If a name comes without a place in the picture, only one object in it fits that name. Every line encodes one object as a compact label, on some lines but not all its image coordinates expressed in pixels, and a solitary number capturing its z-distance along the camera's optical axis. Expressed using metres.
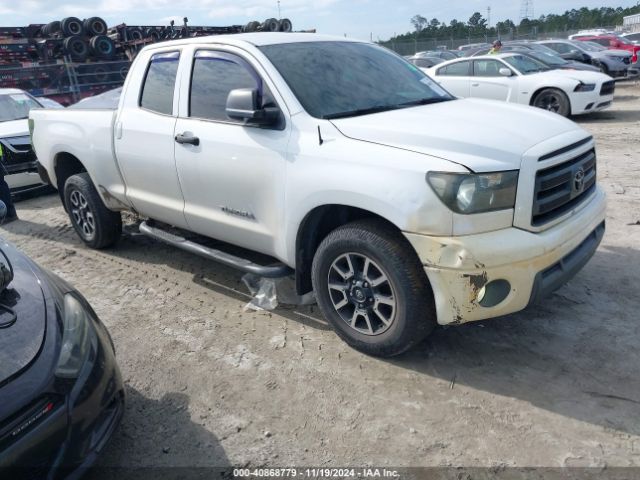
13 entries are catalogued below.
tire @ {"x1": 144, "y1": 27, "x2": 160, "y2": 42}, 21.30
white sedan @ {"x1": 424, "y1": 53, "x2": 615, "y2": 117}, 10.89
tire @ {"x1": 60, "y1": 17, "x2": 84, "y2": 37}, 19.23
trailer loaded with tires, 16.75
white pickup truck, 2.75
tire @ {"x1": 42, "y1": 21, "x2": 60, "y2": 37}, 19.56
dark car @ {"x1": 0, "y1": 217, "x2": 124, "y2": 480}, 1.98
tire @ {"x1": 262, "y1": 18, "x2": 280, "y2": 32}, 19.46
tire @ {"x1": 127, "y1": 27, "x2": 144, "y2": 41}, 20.77
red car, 18.98
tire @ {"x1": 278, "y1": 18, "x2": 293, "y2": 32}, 19.72
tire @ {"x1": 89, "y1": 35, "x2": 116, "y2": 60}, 19.02
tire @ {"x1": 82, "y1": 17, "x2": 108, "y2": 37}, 19.84
